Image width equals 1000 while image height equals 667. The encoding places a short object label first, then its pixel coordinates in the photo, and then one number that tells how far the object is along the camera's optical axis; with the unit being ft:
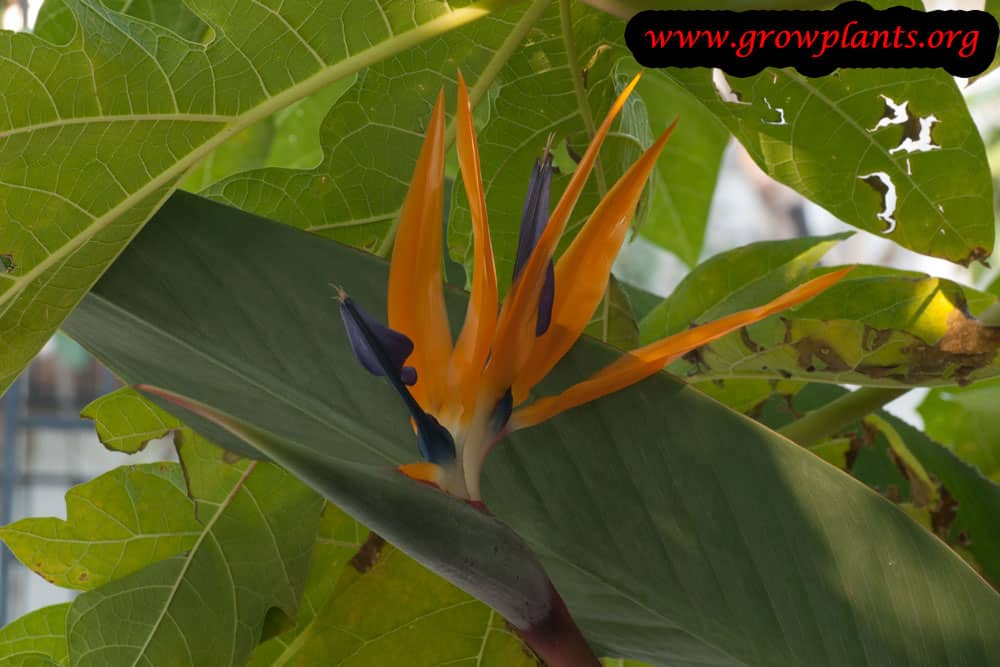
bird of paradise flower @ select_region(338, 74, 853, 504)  5.89
